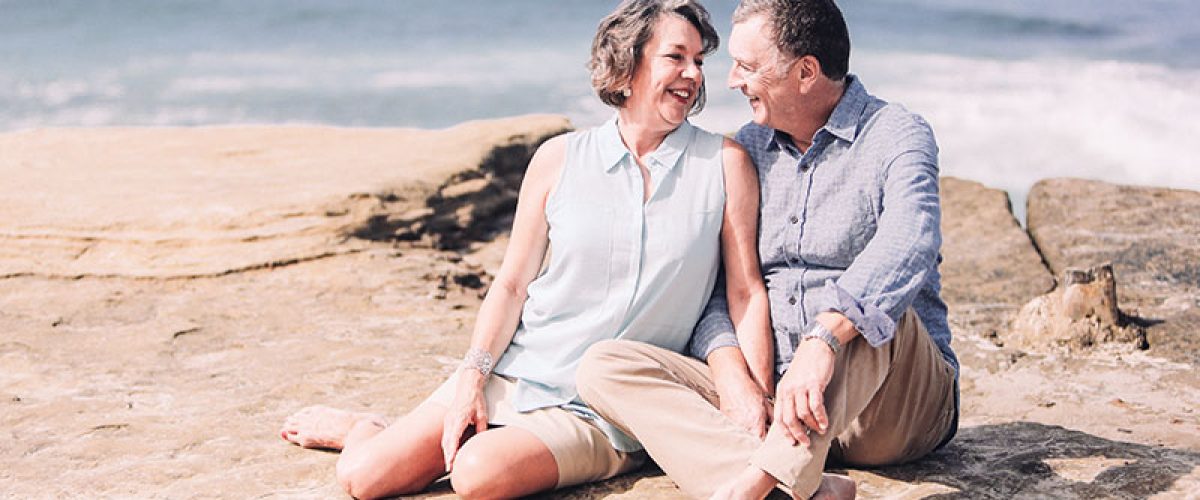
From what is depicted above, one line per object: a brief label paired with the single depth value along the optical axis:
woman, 3.05
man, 2.64
